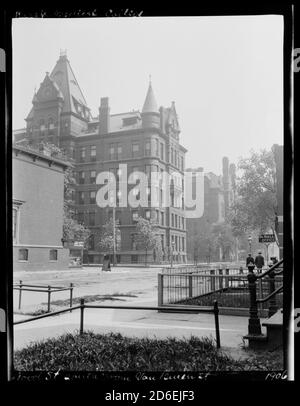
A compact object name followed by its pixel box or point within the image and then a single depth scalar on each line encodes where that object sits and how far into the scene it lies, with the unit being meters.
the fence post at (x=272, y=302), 6.08
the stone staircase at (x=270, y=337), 4.00
